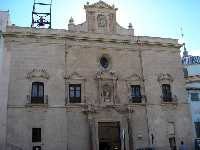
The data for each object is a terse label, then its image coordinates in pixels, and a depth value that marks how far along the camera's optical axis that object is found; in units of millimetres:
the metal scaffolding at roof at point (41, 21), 22538
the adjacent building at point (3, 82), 17242
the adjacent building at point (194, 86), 21970
